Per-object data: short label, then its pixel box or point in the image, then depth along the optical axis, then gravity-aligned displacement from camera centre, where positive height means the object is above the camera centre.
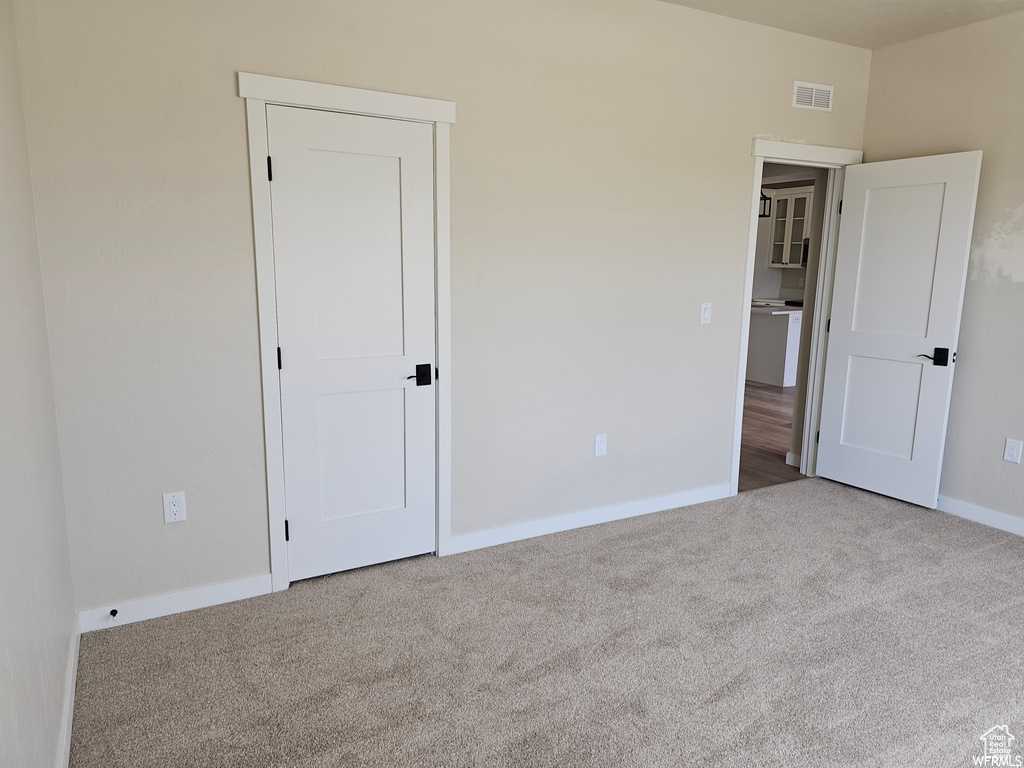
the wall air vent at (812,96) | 3.90 +1.04
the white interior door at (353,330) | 2.76 -0.28
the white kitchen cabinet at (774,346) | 7.48 -0.82
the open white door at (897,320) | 3.72 -0.26
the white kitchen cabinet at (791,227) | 8.04 +0.57
